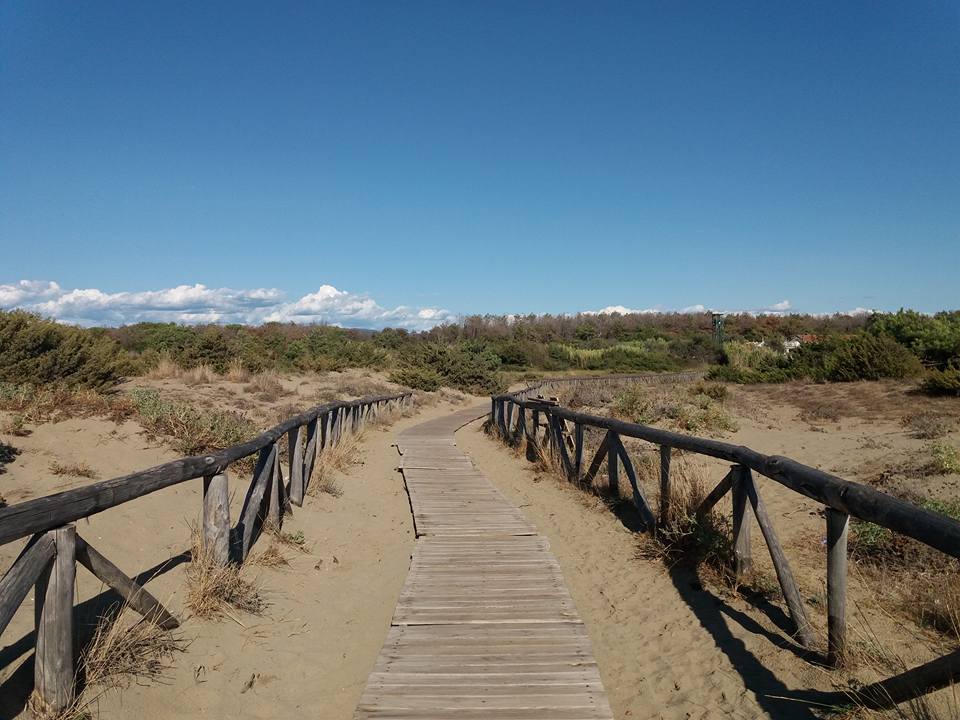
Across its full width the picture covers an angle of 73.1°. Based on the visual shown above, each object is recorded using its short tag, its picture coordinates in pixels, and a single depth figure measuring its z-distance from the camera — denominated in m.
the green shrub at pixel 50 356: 13.62
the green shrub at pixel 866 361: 21.70
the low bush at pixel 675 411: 15.73
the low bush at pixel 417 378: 33.03
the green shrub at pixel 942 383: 17.38
